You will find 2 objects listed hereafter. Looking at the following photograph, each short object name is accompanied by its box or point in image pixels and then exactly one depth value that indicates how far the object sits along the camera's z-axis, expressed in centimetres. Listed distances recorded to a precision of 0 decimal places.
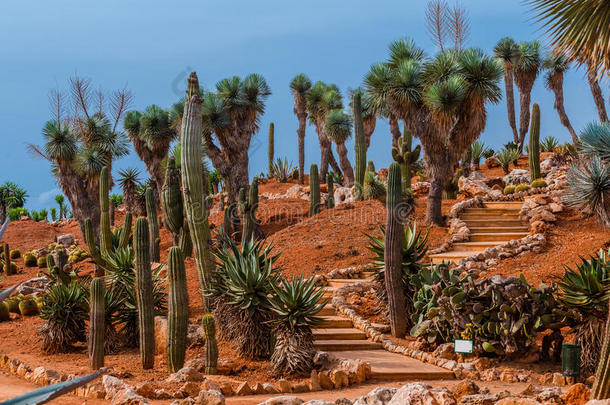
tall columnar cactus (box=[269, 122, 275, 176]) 4619
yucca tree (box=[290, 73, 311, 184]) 4266
